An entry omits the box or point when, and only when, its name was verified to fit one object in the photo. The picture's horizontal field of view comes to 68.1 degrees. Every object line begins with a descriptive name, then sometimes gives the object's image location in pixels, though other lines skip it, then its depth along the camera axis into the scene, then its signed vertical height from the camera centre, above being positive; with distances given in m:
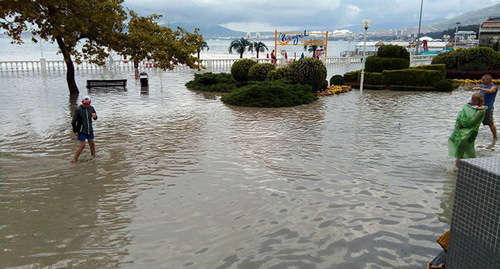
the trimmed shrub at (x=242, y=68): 23.66 +0.22
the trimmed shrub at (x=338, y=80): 23.05 -0.52
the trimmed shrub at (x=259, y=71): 22.34 +0.03
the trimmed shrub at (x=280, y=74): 20.56 -0.13
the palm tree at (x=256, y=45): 50.41 +3.56
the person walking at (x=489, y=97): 9.95 -0.69
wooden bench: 21.86 -0.70
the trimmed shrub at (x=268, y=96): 16.50 -1.13
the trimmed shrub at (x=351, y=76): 24.83 -0.29
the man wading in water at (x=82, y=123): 8.65 -1.19
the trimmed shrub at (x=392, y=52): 25.38 +1.34
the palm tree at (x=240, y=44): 50.00 +3.68
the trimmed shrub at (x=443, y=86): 21.84 -0.83
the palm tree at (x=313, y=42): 39.99 +3.16
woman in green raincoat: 7.15 -1.08
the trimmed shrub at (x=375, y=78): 23.31 -0.40
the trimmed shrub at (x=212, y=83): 22.02 -0.71
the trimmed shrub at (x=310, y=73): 20.00 -0.08
